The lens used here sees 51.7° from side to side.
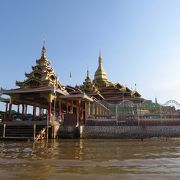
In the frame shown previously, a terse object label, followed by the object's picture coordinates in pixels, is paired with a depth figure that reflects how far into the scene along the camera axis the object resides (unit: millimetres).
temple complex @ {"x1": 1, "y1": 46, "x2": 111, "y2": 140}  17813
